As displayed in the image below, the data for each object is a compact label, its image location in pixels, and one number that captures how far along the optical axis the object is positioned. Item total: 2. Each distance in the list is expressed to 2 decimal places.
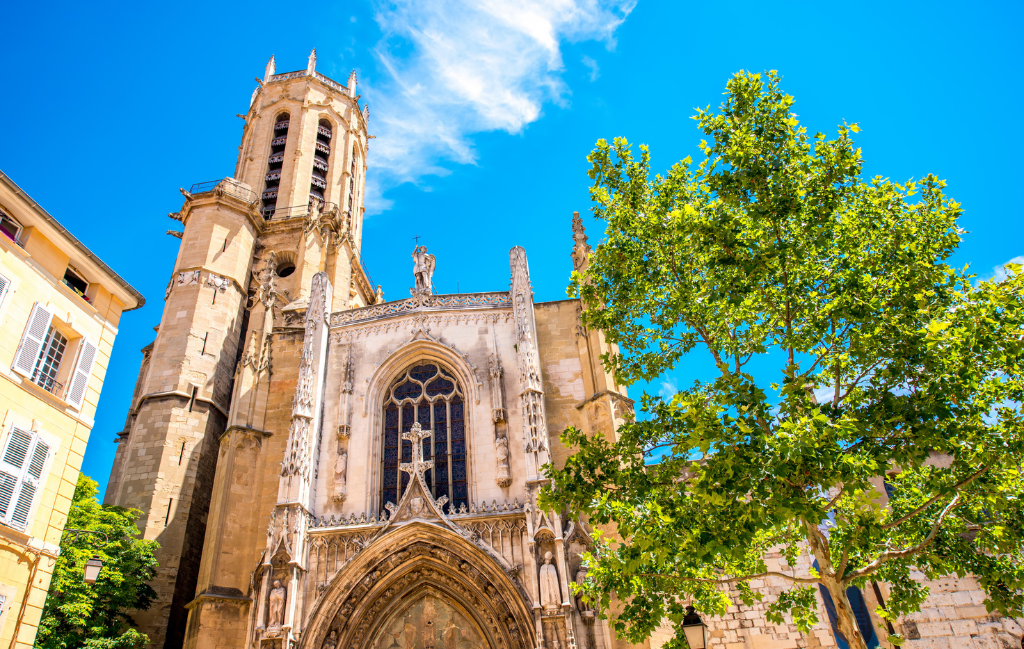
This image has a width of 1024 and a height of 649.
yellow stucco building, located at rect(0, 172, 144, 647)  10.27
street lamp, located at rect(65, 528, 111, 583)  10.95
